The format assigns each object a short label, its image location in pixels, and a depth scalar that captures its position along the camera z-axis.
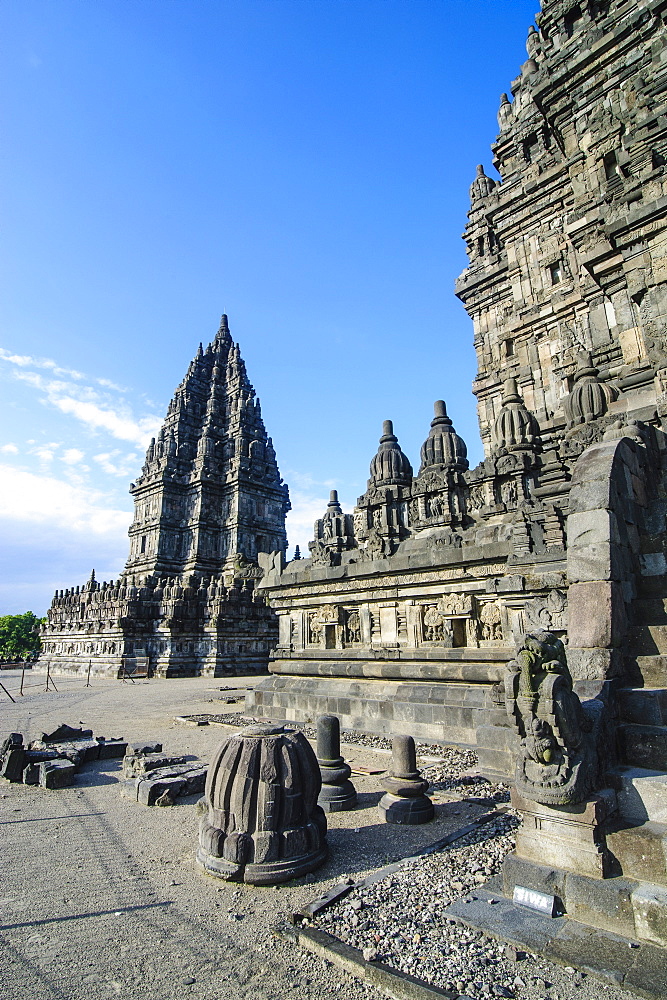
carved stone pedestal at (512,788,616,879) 3.53
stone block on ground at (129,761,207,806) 6.71
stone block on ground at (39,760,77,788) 7.55
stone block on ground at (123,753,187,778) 7.94
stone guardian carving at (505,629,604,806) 3.64
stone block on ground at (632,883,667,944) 3.12
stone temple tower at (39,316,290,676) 33.59
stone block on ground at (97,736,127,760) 9.35
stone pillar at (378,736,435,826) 5.75
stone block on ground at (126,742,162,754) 8.87
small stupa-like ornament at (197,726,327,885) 4.42
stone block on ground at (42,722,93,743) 9.80
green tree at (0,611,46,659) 62.00
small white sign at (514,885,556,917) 3.47
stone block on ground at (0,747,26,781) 7.92
